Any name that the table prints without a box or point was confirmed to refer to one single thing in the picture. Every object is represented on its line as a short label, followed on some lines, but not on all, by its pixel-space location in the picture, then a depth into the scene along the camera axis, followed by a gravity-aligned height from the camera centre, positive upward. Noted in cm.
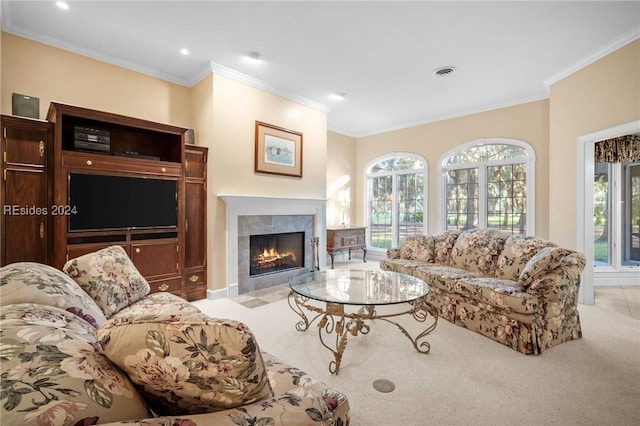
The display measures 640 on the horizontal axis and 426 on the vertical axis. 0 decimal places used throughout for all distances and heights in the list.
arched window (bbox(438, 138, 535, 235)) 491 +46
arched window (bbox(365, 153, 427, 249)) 620 +31
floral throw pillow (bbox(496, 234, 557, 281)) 306 -44
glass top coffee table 222 -67
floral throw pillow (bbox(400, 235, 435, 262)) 407 -50
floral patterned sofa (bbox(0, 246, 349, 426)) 60 -38
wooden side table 574 -54
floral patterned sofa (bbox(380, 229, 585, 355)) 247 -69
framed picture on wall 430 +94
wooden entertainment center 279 +30
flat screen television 294 +11
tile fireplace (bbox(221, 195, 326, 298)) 400 -36
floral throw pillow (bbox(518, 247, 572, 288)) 249 -43
